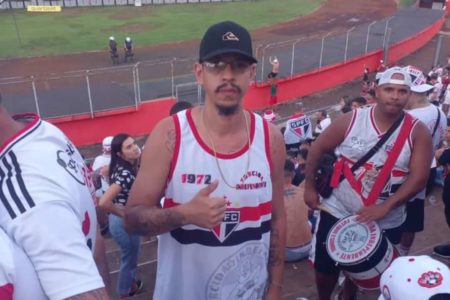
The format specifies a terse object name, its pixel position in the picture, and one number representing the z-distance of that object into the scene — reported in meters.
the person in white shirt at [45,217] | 1.71
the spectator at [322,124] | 10.67
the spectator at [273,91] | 18.28
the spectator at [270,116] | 11.97
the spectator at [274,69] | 18.34
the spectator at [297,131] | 9.07
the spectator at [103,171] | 6.22
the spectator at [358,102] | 8.41
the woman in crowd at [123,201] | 5.26
